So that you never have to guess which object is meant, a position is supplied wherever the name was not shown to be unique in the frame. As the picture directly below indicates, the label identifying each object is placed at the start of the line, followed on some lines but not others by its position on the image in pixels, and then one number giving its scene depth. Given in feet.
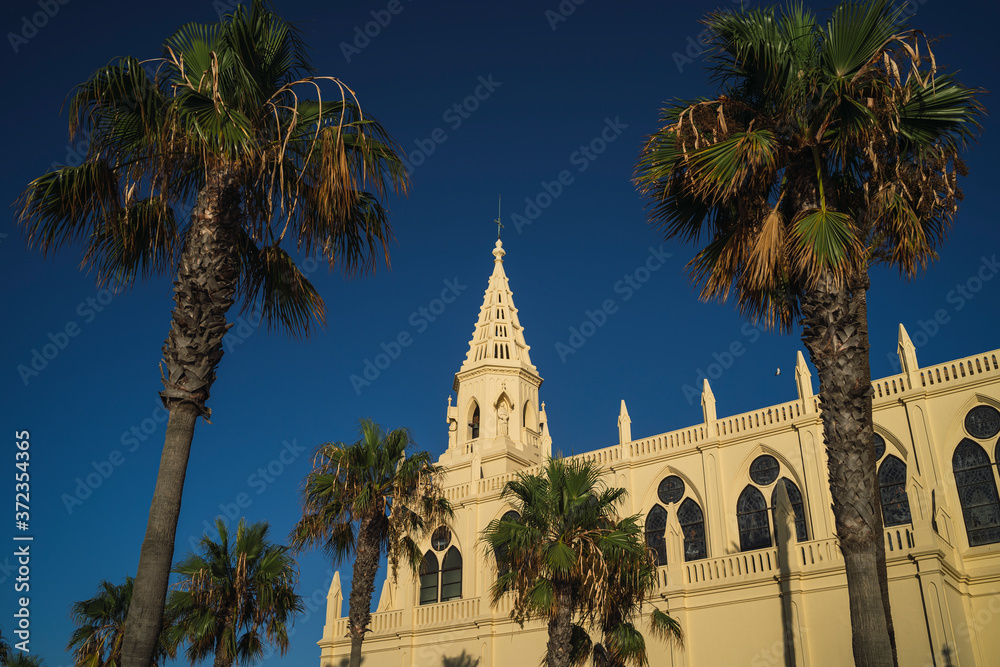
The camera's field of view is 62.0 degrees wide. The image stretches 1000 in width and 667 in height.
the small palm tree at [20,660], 102.30
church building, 70.79
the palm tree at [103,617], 73.15
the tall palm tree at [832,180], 32.48
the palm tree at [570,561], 57.62
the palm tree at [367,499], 67.92
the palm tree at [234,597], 67.10
